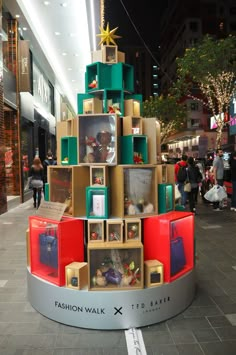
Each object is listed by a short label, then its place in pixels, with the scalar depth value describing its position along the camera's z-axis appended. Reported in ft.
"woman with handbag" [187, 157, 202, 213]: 32.35
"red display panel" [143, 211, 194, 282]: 11.87
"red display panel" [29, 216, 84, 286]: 11.65
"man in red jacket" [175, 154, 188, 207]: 33.83
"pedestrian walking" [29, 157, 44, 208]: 36.27
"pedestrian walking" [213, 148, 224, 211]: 34.81
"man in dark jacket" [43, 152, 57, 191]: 40.68
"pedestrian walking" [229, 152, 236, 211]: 33.65
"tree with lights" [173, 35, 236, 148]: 46.01
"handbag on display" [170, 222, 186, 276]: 12.19
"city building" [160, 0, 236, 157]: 153.69
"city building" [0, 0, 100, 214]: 37.27
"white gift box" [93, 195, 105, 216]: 12.08
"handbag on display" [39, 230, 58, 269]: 11.92
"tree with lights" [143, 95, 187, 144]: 112.57
